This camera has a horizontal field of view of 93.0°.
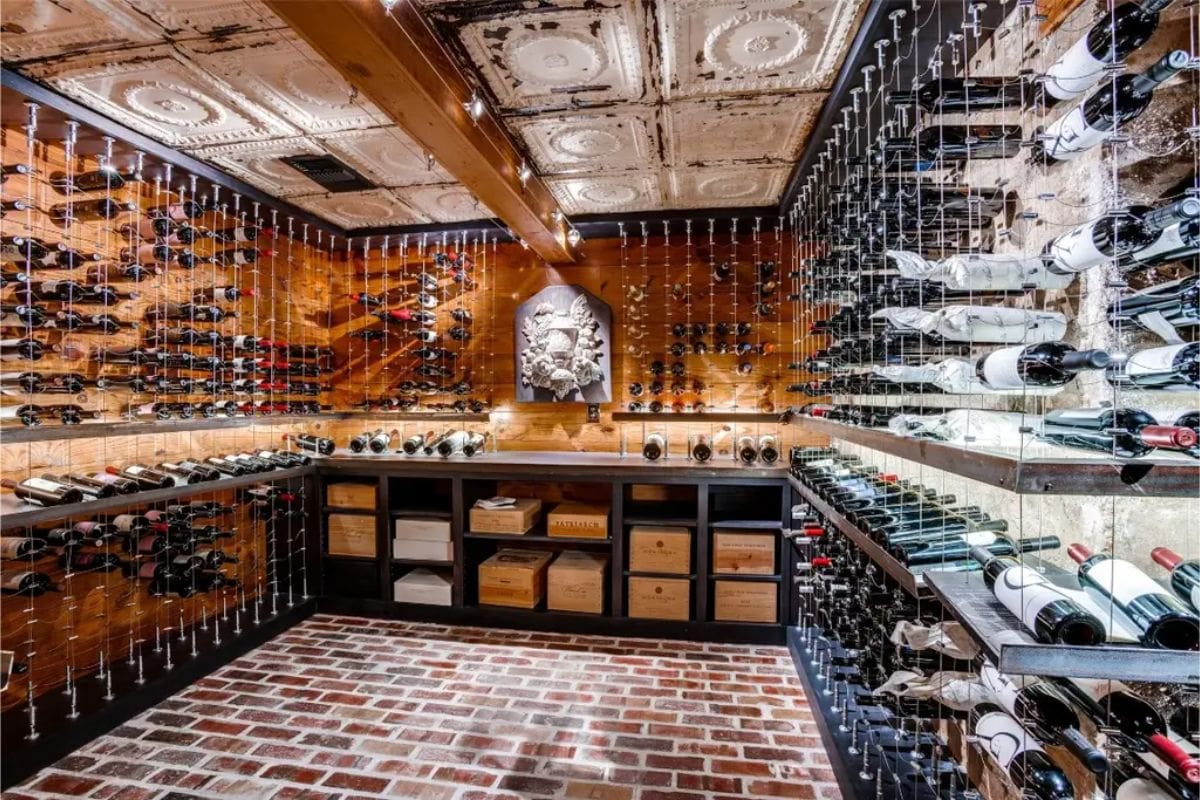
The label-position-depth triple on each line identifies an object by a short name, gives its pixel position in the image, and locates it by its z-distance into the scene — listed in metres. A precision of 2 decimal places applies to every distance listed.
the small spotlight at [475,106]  2.52
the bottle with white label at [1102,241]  1.09
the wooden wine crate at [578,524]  4.05
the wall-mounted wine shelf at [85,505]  2.44
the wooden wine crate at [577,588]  3.97
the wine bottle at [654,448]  4.31
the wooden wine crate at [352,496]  4.36
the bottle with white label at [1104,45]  1.10
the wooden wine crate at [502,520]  4.14
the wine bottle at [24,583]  2.66
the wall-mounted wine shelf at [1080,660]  1.05
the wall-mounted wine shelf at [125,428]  2.60
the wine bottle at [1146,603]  1.09
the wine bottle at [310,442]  4.54
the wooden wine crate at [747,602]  3.83
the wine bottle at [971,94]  1.58
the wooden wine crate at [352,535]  4.35
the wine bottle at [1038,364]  1.08
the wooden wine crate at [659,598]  3.90
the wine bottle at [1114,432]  0.97
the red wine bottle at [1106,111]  1.05
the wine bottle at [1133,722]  1.05
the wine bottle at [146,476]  3.12
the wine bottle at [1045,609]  1.10
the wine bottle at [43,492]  2.64
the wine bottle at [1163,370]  1.03
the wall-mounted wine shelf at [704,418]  4.50
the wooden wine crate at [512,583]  4.05
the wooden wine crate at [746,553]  3.83
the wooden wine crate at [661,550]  3.90
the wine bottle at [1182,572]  1.17
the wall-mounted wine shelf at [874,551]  1.62
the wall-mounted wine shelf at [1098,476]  1.10
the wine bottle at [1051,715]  1.24
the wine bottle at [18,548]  2.67
